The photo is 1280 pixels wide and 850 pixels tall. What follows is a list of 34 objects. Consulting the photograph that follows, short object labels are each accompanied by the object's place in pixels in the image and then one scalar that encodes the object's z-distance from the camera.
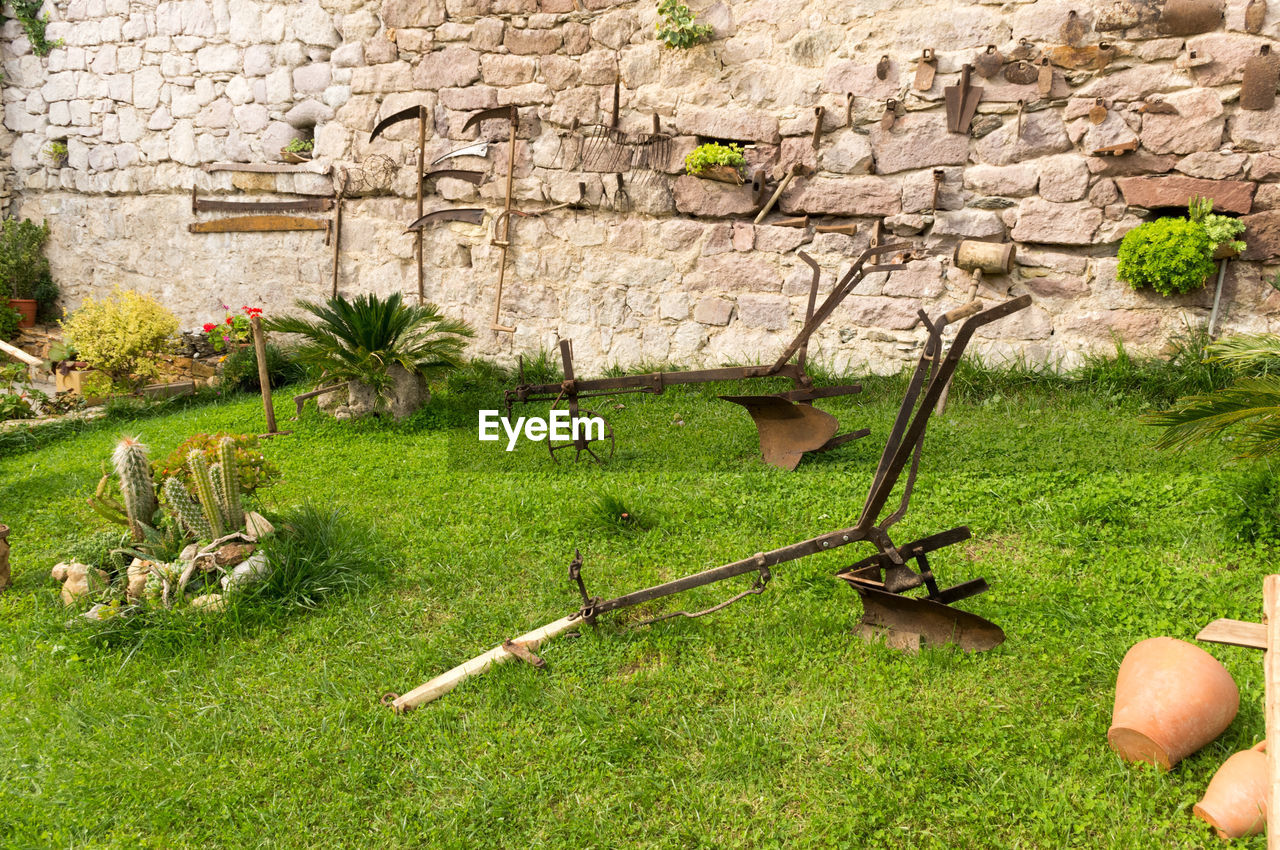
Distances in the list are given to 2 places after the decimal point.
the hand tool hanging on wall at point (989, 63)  5.47
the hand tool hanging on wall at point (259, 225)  8.02
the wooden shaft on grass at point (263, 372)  6.13
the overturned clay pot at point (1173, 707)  2.12
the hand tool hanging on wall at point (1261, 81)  4.85
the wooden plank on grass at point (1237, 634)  2.04
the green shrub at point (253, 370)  7.71
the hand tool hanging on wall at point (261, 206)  7.95
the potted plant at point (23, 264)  9.48
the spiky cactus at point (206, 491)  3.48
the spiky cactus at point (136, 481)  3.57
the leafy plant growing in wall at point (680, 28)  6.26
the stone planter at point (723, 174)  6.19
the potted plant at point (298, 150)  8.02
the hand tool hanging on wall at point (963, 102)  5.55
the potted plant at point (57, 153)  9.46
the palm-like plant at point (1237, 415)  2.92
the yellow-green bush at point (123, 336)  7.30
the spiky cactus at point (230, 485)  3.53
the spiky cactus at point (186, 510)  3.47
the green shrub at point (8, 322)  9.09
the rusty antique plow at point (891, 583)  2.67
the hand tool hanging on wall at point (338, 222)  7.75
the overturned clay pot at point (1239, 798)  1.89
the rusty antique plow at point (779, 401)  4.54
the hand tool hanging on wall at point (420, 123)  7.25
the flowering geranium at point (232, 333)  8.02
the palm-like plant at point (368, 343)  5.94
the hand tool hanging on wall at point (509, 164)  6.86
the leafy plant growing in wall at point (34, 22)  9.16
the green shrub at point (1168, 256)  5.01
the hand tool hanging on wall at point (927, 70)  5.59
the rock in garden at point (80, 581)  3.40
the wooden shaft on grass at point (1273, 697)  1.58
